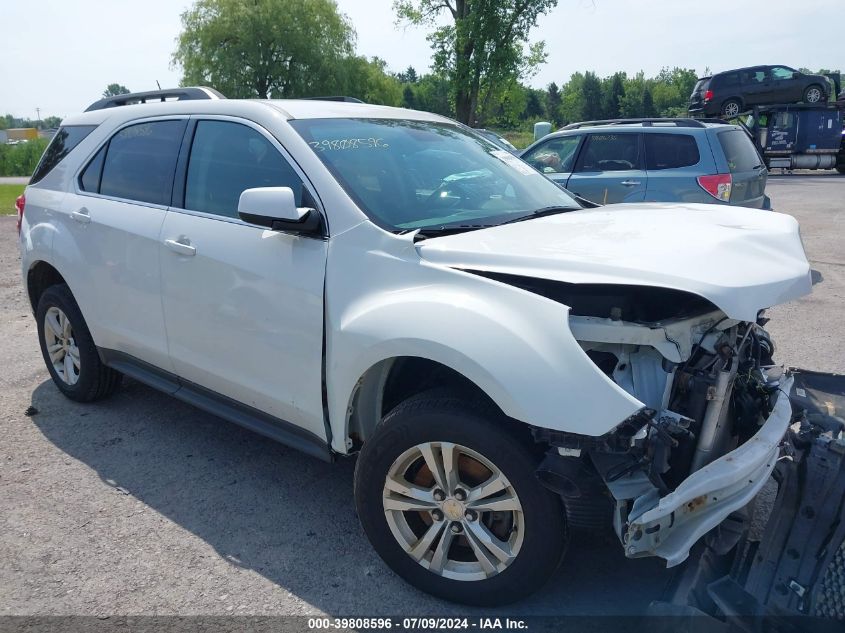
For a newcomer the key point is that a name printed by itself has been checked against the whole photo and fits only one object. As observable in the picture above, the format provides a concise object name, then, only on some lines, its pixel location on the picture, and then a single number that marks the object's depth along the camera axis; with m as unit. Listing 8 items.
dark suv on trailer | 24.33
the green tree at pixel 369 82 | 44.16
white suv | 2.33
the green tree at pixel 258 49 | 41.62
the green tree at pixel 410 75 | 134.12
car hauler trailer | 22.78
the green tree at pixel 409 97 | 89.90
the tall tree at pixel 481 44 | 27.38
